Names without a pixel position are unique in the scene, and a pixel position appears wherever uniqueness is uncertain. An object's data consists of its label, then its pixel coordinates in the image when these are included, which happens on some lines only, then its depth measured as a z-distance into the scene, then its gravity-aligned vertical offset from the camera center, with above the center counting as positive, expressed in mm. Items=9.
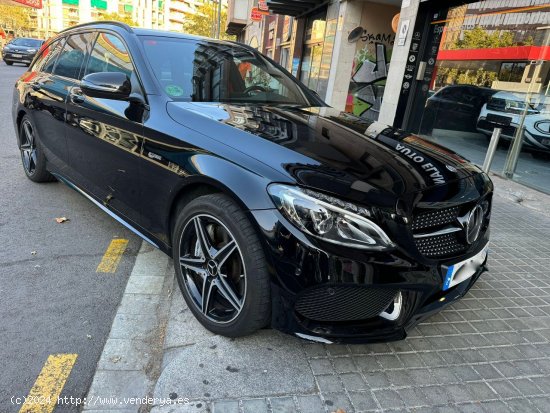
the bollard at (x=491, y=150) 6162 -853
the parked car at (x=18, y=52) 24578 -1378
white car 6184 -348
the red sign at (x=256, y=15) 22109 +2285
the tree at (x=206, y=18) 40188 +3355
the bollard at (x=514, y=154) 6531 -910
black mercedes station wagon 1855 -644
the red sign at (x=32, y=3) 53462 +3290
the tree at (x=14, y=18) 54931 +1096
